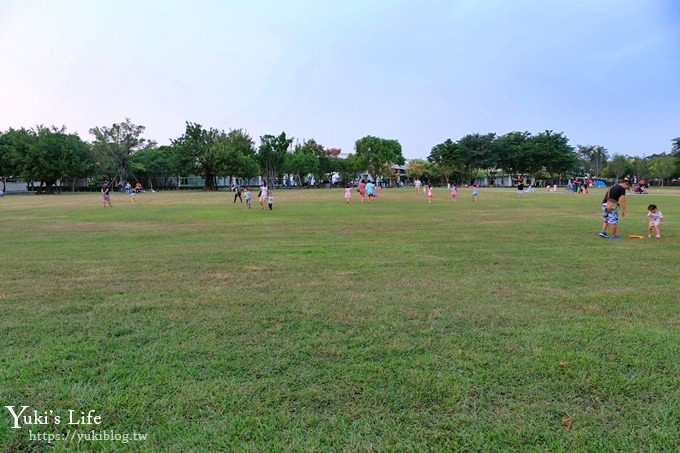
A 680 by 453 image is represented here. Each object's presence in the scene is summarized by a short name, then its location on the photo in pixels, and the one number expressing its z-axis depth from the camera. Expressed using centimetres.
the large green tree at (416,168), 9825
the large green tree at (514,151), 8150
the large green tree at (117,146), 6719
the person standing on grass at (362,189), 3162
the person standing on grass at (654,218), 1175
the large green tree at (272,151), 7812
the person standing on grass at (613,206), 1203
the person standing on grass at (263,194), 2412
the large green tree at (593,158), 11181
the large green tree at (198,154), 6794
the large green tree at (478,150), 8281
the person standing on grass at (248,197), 2655
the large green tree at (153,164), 7154
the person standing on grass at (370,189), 3206
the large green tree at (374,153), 8300
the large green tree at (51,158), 5753
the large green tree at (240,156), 6831
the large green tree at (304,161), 8044
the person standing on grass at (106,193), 2769
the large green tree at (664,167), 8131
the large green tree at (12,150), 5739
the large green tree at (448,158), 8444
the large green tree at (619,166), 9788
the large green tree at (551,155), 8069
